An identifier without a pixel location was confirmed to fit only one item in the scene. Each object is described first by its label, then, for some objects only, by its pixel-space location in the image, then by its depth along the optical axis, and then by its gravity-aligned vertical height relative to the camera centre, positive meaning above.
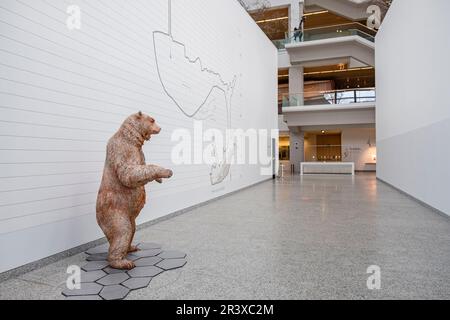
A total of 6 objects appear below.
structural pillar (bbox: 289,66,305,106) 15.55 +3.95
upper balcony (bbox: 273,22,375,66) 13.46 +5.20
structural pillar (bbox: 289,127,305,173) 15.82 +0.39
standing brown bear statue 2.27 -0.24
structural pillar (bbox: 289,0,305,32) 15.59 +7.44
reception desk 13.58 -0.66
